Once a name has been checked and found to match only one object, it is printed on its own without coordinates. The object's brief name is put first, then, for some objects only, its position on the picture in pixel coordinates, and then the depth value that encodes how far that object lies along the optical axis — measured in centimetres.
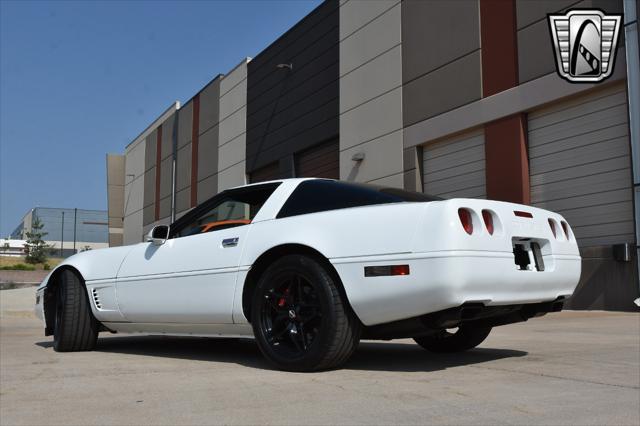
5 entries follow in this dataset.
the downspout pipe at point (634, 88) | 1079
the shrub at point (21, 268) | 4767
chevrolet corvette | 340
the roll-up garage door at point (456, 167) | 1441
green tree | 6280
